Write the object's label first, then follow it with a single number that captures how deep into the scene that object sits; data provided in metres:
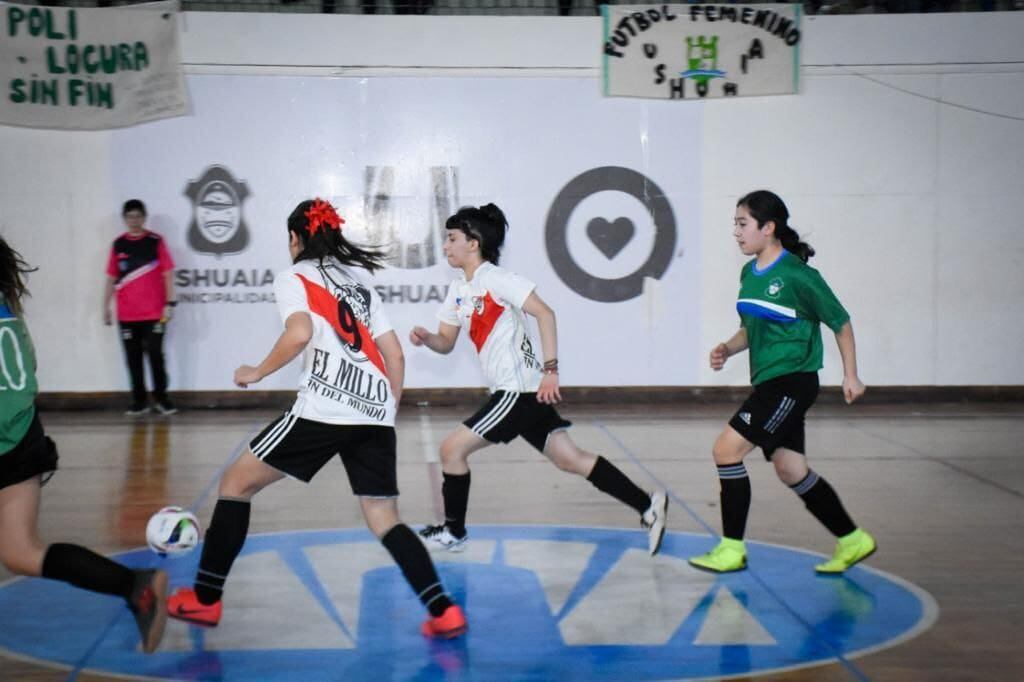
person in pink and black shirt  12.58
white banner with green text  12.93
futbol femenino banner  13.38
